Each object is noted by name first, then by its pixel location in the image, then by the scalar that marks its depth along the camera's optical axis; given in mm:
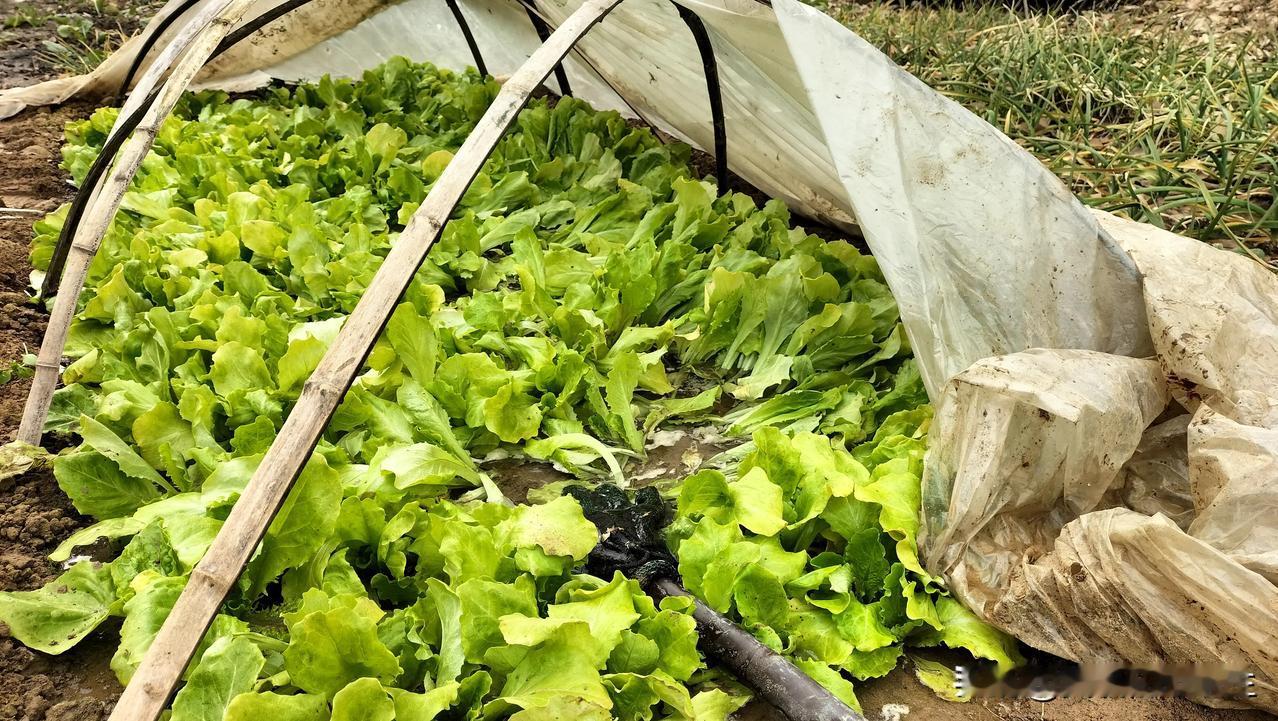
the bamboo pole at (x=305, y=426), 1162
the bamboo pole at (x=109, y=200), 2006
